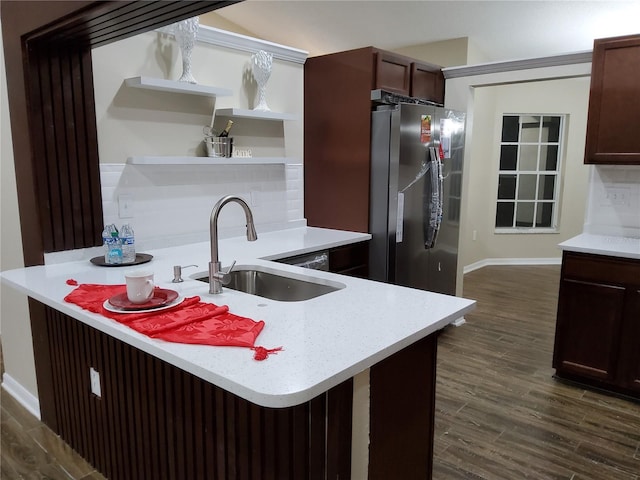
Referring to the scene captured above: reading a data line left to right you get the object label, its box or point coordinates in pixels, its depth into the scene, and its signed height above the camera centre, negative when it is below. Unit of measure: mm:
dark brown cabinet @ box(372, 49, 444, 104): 3295 +601
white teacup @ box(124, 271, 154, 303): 1600 -419
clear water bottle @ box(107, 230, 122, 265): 2320 -443
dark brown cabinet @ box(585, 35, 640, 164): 2895 +351
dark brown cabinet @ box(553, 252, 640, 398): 2762 -947
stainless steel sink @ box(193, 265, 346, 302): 2066 -564
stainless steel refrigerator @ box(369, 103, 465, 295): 3250 -207
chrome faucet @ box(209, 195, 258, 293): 1758 -369
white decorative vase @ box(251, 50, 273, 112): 3123 +559
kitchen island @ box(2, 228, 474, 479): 1280 -741
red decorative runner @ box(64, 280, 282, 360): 1361 -499
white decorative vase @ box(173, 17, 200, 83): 2648 +646
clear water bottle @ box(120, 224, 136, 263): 2379 -424
